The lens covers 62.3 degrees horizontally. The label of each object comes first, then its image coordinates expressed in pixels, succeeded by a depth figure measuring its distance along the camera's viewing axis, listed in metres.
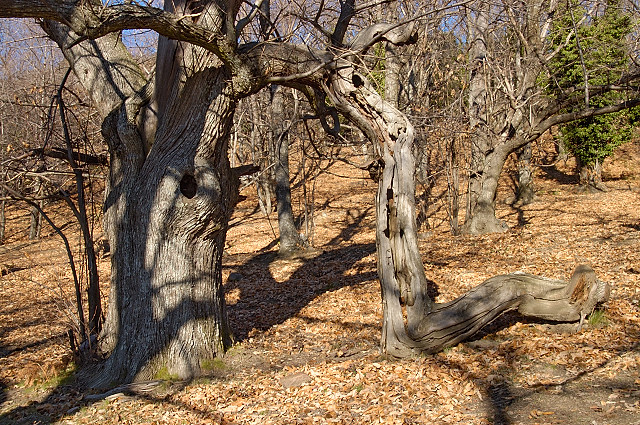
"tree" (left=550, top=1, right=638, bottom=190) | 15.82
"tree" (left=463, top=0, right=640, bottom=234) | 10.40
